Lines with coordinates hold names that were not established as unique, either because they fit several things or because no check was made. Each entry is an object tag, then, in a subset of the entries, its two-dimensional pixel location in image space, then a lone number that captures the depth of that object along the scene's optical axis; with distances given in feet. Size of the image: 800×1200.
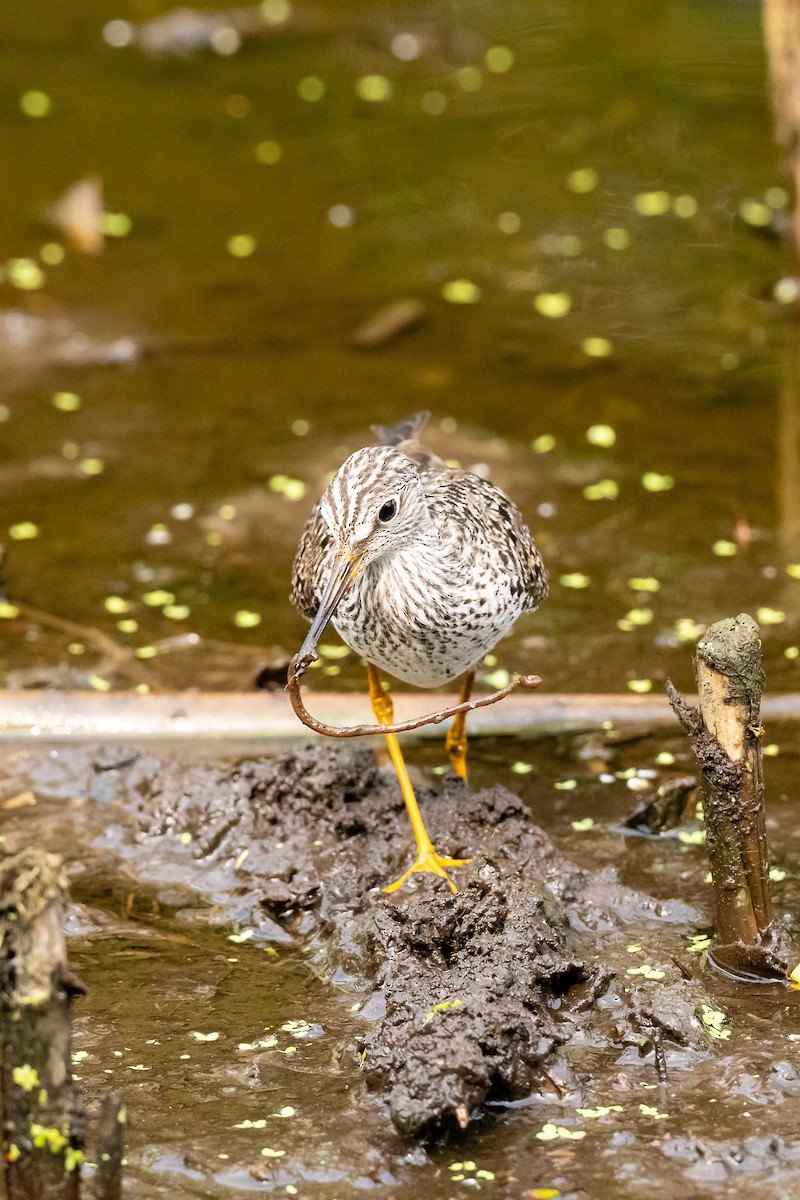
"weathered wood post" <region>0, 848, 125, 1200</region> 12.96
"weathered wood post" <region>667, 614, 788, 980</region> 17.11
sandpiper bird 18.30
